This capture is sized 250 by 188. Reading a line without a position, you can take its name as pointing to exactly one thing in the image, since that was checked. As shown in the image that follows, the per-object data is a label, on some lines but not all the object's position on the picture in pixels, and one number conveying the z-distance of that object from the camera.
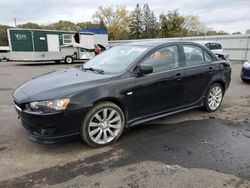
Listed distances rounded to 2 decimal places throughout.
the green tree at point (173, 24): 43.34
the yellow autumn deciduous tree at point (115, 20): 56.25
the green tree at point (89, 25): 57.09
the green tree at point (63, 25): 62.47
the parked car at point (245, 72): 8.51
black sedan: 3.02
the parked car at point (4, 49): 41.21
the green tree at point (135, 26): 58.06
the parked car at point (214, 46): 13.48
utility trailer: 15.83
